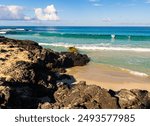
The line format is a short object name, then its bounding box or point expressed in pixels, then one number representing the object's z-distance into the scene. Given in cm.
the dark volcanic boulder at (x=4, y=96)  325
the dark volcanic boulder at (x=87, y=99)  324
